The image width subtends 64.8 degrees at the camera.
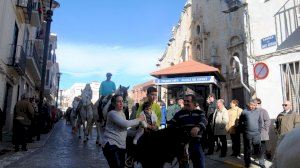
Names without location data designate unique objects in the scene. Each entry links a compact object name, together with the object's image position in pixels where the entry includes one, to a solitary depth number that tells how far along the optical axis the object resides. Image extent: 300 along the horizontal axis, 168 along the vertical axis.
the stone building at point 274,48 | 7.91
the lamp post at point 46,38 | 10.60
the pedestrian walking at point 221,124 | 7.08
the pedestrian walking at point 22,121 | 7.50
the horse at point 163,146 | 3.07
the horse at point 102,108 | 6.46
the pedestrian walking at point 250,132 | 5.89
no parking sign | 7.32
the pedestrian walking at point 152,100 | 4.03
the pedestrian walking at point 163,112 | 9.57
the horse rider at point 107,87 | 7.41
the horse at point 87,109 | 9.78
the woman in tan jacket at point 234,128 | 7.05
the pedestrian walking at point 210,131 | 7.75
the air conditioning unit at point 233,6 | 19.54
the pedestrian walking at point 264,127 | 6.10
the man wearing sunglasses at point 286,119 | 5.58
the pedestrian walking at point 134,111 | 5.22
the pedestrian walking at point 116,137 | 3.52
